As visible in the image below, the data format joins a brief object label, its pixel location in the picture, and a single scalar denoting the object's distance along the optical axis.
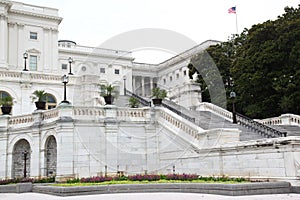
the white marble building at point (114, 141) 17.11
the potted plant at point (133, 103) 28.86
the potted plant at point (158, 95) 25.44
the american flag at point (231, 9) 41.43
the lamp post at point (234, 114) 25.89
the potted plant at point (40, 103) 25.02
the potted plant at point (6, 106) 25.66
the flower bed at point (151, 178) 17.11
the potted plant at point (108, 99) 24.07
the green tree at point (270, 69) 30.33
